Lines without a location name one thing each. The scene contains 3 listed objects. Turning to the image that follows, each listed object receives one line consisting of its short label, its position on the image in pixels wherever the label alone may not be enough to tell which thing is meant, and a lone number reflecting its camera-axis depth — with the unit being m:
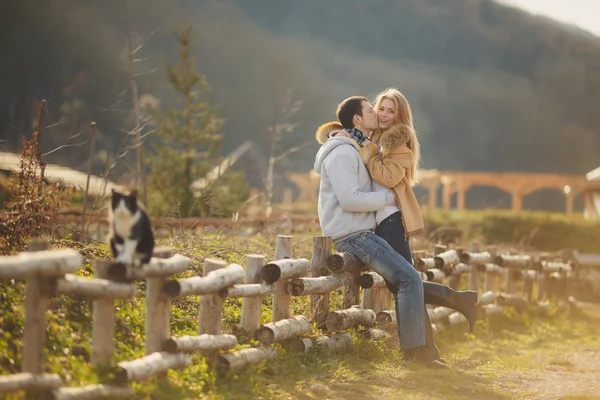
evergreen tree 27.87
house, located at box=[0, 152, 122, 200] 15.41
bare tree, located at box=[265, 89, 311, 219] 27.10
